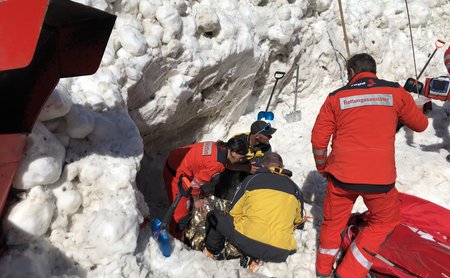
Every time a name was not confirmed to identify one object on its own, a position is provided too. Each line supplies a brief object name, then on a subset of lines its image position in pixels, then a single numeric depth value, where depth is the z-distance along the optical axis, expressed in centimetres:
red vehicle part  145
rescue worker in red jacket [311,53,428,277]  272
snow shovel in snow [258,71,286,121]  561
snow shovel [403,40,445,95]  532
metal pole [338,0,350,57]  600
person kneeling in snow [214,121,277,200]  451
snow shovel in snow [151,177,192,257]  225
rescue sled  287
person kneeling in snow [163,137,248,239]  357
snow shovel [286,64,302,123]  595
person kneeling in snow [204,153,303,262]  306
